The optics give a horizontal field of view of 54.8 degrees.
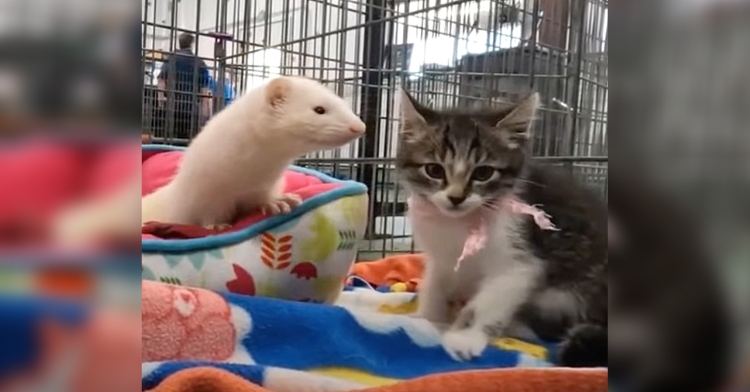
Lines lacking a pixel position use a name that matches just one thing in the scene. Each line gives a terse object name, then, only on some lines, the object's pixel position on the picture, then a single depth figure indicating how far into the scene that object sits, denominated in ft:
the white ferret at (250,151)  2.99
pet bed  2.77
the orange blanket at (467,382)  1.77
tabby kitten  2.43
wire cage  2.47
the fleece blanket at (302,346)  2.03
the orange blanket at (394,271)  2.94
